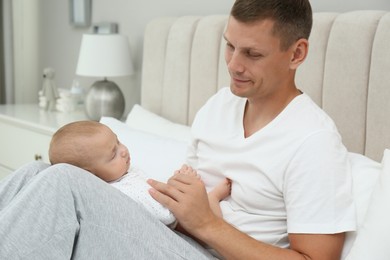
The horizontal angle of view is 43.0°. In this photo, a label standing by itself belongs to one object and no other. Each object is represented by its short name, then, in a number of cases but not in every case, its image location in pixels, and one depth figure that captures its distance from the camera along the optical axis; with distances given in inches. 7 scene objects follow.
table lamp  91.9
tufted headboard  55.1
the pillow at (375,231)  39.0
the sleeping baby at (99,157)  47.9
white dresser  93.8
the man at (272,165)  40.3
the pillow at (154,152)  62.0
